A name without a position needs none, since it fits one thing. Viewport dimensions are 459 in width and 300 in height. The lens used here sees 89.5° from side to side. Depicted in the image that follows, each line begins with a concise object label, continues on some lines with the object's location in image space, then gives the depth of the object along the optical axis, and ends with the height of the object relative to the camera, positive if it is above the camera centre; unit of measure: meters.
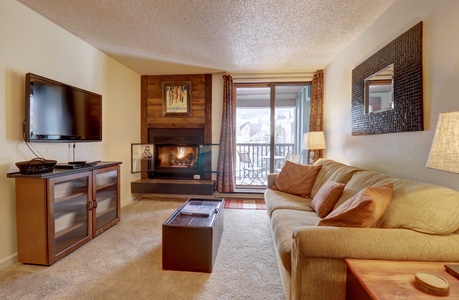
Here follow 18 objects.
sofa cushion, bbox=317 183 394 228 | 1.30 -0.36
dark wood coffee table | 1.89 -0.82
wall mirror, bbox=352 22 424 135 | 1.76 +0.54
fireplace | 4.44 -0.10
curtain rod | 4.22 +1.30
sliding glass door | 4.73 +0.44
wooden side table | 0.88 -0.55
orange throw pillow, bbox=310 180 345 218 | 2.02 -0.45
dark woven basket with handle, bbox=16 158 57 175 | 1.93 -0.17
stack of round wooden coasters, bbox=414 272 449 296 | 0.86 -0.52
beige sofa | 1.14 -0.47
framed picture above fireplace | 4.41 +0.94
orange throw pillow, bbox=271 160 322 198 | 2.81 -0.40
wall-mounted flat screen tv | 2.11 +0.36
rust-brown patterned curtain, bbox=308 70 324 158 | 4.09 +0.76
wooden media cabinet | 1.97 -0.61
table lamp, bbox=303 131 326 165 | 3.65 +0.12
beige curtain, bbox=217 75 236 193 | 4.27 +0.08
